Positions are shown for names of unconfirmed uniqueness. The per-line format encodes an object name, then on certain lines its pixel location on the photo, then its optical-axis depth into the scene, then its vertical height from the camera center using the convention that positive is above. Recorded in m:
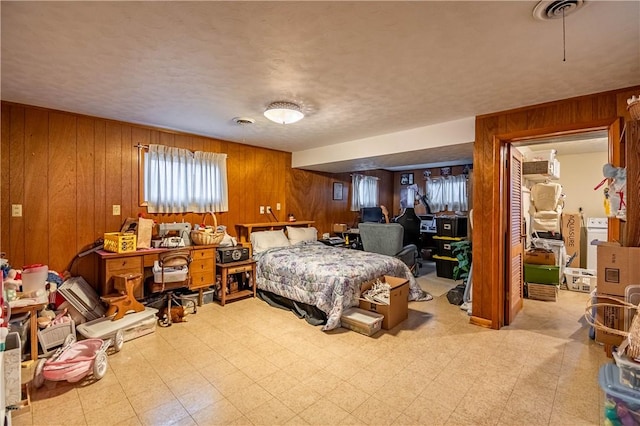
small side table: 3.89 -0.82
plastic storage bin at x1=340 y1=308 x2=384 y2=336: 2.96 -1.10
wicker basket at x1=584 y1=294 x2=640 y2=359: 1.67 -0.74
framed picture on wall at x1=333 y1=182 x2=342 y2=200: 6.38 +0.49
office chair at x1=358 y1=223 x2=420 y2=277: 4.70 -0.47
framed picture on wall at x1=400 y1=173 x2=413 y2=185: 7.73 +0.90
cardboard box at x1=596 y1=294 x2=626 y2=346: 2.42 -0.89
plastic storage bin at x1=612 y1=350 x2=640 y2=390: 1.64 -0.90
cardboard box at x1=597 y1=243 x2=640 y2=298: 2.24 -0.43
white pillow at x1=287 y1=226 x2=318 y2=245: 5.00 -0.38
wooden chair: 3.28 -0.68
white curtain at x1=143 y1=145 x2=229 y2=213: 3.84 +0.45
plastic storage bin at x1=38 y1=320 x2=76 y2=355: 2.57 -1.08
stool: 2.99 -0.87
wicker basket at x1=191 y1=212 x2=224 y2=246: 3.82 -0.31
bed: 3.19 -0.70
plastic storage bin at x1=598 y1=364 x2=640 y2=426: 1.58 -1.04
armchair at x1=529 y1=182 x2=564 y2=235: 4.85 +0.09
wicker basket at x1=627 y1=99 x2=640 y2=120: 2.05 +0.73
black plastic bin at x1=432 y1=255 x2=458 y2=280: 5.29 -0.96
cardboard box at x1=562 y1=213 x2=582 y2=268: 5.18 -0.38
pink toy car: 2.07 -1.10
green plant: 4.11 -0.62
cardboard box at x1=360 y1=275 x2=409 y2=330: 3.10 -0.99
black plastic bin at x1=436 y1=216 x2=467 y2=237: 5.51 -0.25
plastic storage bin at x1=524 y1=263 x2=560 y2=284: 4.04 -0.86
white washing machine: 4.97 -0.35
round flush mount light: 2.83 +0.98
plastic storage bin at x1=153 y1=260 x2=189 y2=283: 3.33 -0.69
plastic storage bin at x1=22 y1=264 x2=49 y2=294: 2.50 -0.55
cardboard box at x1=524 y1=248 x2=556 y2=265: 4.21 -0.64
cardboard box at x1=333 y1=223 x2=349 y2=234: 6.27 -0.32
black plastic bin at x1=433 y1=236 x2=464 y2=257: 5.34 -0.60
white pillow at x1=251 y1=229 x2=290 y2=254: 4.50 -0.43
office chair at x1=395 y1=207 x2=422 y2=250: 6.48 -0.27
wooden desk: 3.13 -0.60
